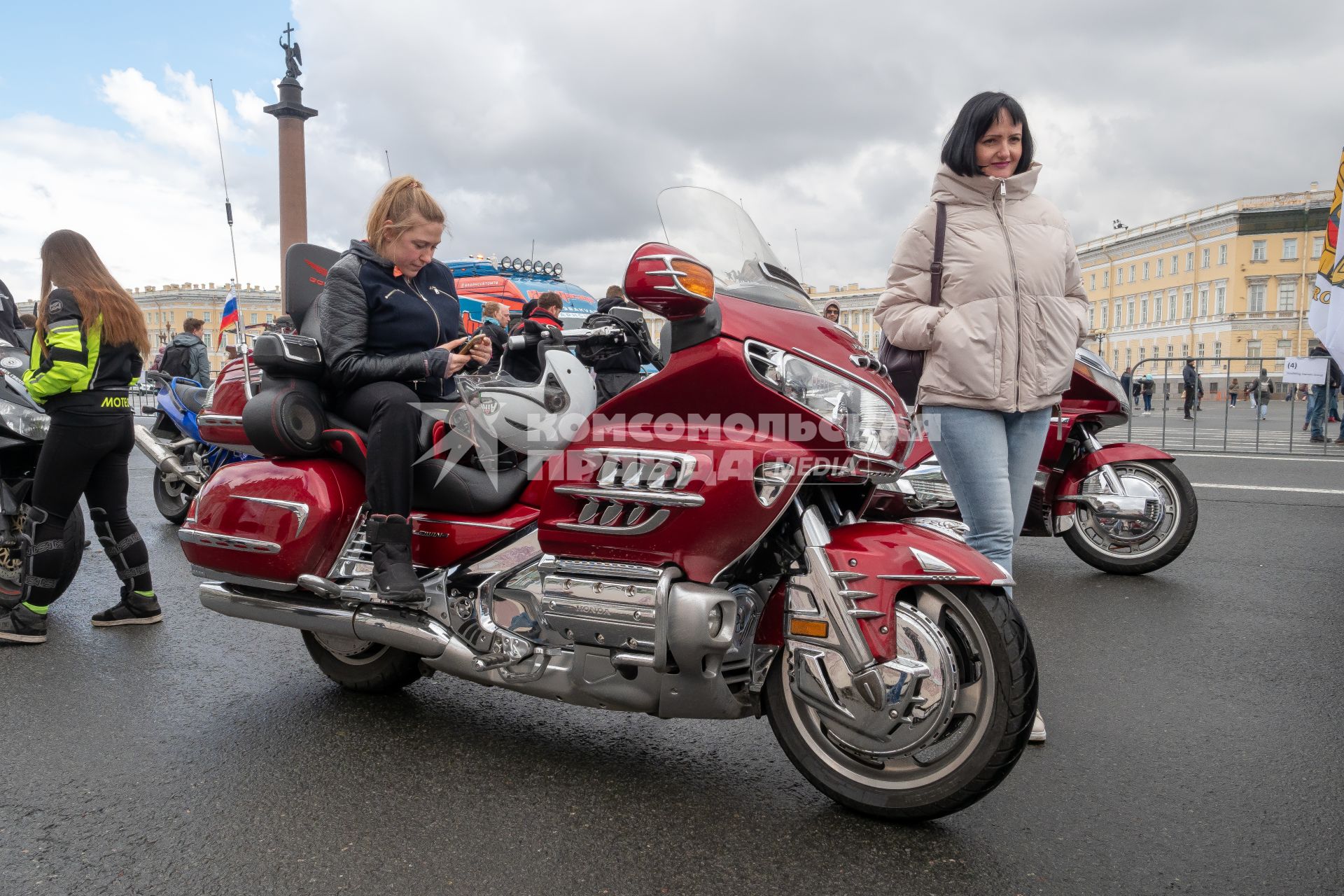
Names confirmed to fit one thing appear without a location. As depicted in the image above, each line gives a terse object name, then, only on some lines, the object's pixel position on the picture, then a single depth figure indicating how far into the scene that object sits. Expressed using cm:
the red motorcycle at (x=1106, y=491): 520
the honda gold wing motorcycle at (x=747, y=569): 237
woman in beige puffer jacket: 297
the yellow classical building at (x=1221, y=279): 6962
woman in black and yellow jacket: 430
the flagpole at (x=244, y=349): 330
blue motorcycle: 743
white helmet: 285
